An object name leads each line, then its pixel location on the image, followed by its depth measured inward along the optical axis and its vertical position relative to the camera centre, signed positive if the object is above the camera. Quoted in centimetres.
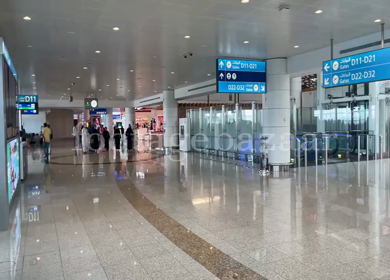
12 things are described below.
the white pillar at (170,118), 1909 +57
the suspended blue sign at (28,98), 1650 +164
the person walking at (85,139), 1909 -58
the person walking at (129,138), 1915 -58
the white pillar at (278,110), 1015 +47
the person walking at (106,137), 1995 -51
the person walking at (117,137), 1905 -50
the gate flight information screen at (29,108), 1608 +113
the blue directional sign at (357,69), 642 +116
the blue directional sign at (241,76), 864 +140
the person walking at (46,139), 1336 -37
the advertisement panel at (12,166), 561 -67
